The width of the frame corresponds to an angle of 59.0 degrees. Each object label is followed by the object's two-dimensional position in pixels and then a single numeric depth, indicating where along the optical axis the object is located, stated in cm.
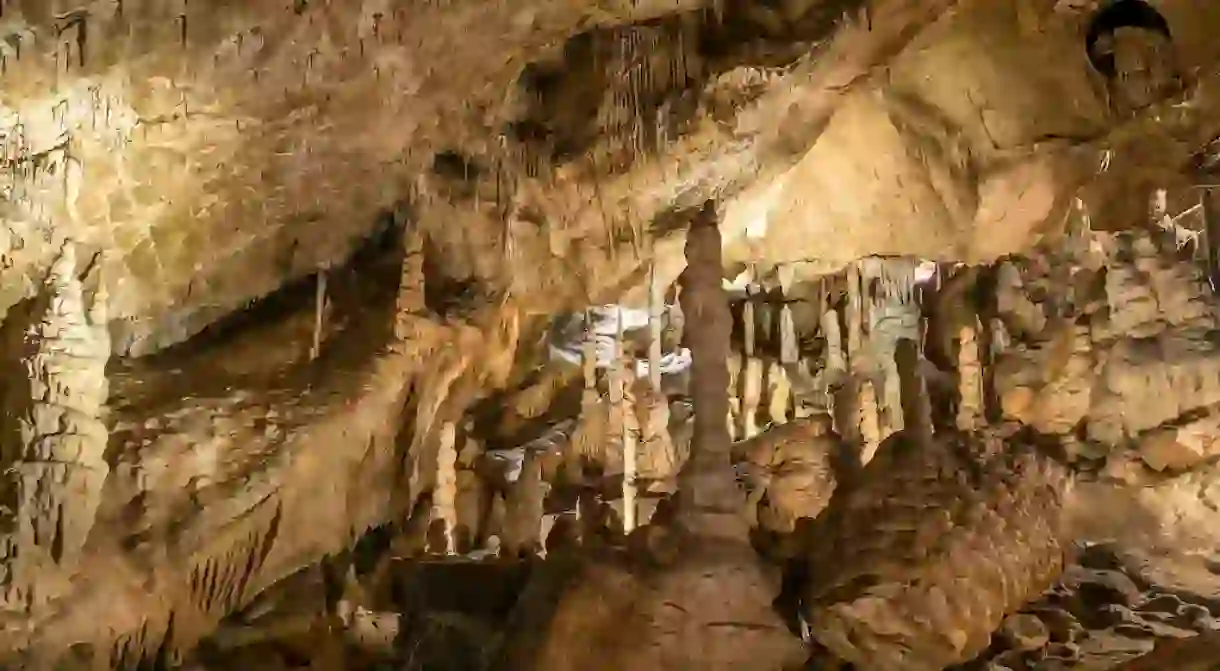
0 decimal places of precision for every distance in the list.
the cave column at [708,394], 457
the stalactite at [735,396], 960
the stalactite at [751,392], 965
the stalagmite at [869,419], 833
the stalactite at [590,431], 954
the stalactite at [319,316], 718
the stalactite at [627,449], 796
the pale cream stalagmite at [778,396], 978
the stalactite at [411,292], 714
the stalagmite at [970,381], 783
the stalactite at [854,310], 970
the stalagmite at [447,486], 813
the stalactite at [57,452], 502
